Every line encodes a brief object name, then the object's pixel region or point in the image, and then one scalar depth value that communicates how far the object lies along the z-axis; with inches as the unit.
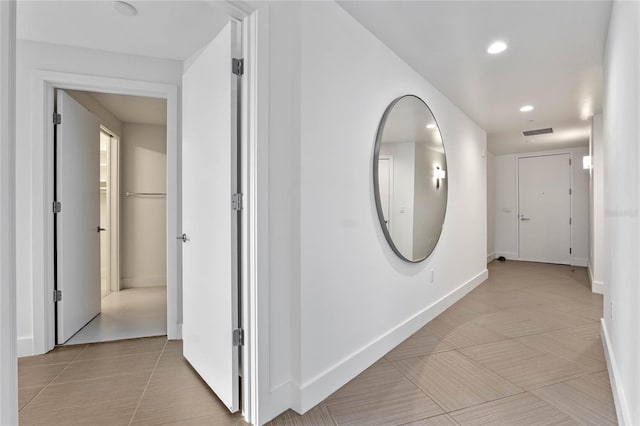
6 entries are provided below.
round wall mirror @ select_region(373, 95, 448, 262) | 93.7
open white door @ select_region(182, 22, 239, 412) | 66.4
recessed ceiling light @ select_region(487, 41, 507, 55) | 94.3
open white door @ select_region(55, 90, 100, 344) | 100.3
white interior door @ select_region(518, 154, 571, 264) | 249.8
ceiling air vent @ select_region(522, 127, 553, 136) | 196.1
